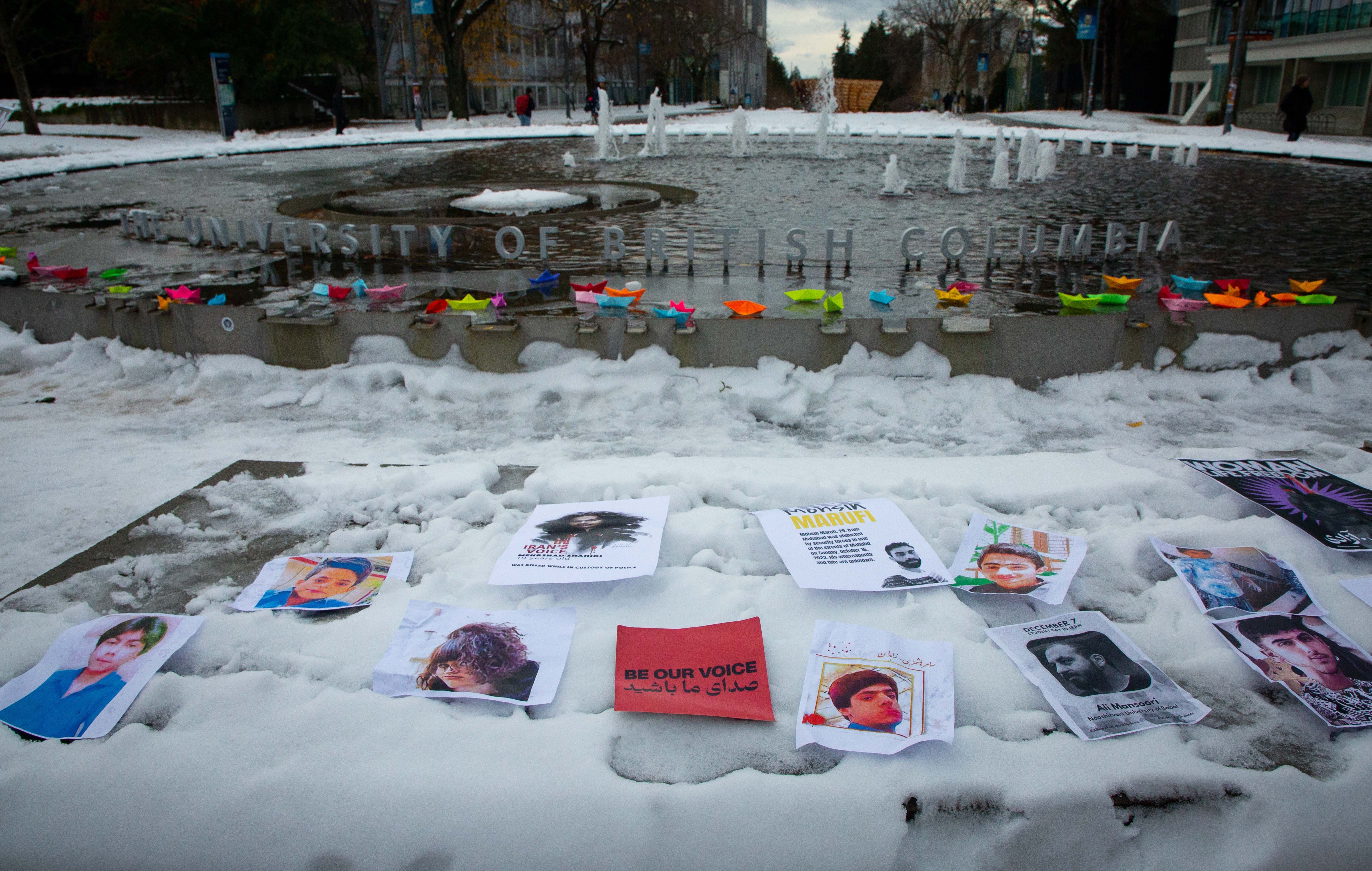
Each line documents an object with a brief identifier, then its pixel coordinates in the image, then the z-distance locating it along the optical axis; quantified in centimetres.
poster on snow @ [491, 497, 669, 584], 267
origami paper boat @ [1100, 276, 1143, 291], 537
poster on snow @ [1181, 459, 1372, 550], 284
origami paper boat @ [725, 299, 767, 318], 491
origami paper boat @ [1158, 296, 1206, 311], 477
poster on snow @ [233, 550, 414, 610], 260
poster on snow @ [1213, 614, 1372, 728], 212
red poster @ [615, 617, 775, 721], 218
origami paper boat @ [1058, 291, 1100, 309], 501
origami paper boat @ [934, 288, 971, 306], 537
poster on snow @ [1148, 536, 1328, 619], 251
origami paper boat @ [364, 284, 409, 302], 561
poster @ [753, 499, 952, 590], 265
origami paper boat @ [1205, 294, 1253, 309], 484
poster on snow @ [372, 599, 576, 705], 223
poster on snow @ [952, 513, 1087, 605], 261
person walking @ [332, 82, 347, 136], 2606
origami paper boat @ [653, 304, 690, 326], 463
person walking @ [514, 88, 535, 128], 2906
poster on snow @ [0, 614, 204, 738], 212
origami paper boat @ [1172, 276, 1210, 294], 546
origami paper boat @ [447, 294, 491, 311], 511
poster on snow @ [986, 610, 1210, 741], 212
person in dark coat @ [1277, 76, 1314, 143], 2011
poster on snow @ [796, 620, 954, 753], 206
